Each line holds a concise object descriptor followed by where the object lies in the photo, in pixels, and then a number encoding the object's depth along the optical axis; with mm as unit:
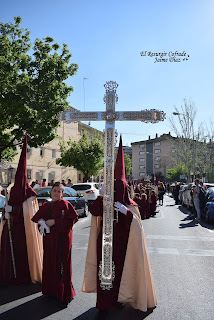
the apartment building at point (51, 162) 35969
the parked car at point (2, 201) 7168
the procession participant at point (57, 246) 4621
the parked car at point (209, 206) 12859
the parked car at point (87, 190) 19000
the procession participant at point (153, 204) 15898
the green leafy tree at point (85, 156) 36000
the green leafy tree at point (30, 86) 15000
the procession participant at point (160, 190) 22164
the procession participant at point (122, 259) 4277
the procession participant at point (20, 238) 5375
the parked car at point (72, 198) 10619
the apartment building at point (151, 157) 81438
